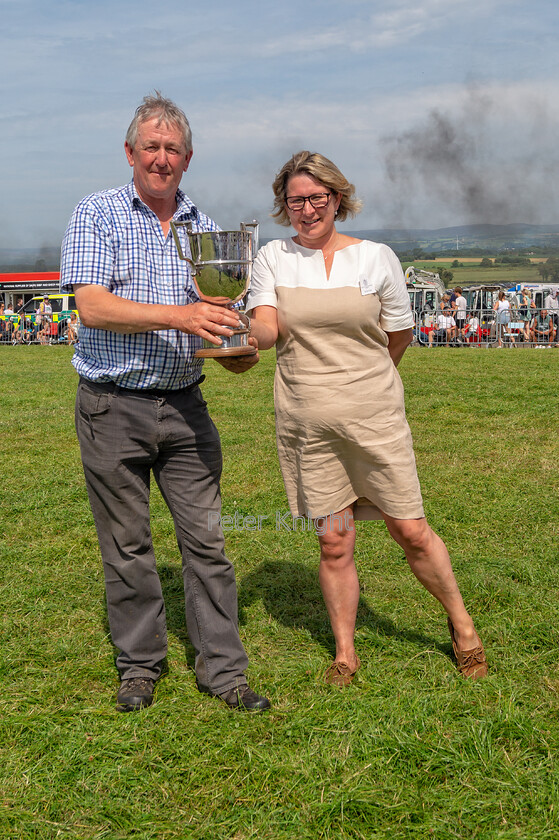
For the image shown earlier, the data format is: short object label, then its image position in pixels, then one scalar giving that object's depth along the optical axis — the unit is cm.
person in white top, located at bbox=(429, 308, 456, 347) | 2670
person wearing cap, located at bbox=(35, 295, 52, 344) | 3359
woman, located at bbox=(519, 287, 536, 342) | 2612
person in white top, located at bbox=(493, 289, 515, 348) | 2597
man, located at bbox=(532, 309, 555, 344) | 2573
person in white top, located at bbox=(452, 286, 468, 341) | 2673
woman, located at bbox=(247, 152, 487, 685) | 352
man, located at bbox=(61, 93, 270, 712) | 322
